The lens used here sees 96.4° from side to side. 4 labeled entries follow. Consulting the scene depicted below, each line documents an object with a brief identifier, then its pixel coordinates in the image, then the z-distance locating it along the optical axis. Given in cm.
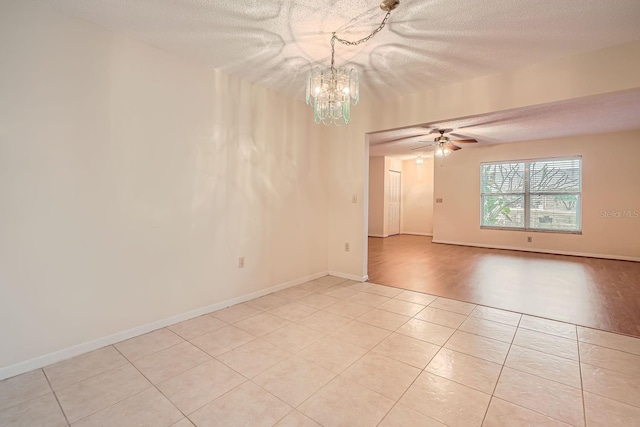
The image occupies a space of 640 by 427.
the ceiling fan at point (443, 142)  516
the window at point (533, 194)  590
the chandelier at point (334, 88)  228
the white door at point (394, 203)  877
